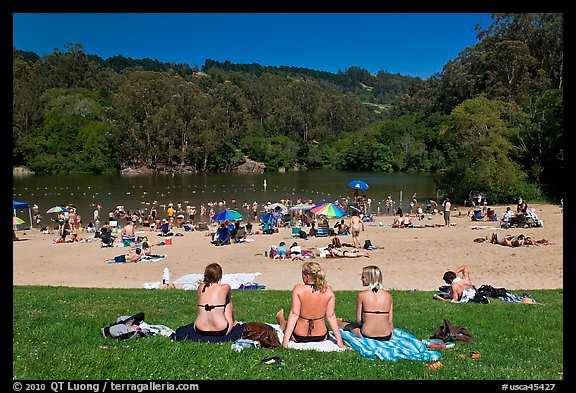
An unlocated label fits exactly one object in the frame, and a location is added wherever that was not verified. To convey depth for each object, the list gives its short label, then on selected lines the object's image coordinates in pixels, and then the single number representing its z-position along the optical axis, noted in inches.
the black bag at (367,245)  758.1
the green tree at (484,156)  1374.3
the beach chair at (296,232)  936.9
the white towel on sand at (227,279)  528.5
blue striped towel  230.8
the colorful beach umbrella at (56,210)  1139.2
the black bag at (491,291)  424.2
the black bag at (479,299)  392.4
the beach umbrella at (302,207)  1187.9
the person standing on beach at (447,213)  1030.7
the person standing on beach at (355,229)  780.0
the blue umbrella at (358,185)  1165.1
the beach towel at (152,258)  706.8
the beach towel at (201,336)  245.4
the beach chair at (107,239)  830.3
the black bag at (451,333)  267.6
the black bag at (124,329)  251.8
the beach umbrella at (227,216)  880.3
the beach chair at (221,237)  839.7
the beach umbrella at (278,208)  1243.2
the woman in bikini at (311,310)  239.0
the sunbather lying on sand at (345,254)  689.6
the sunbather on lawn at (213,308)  249.8
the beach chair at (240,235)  875.4
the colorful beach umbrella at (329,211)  887.3
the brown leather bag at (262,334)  238.5
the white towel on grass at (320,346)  236.4
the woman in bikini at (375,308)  245.0
